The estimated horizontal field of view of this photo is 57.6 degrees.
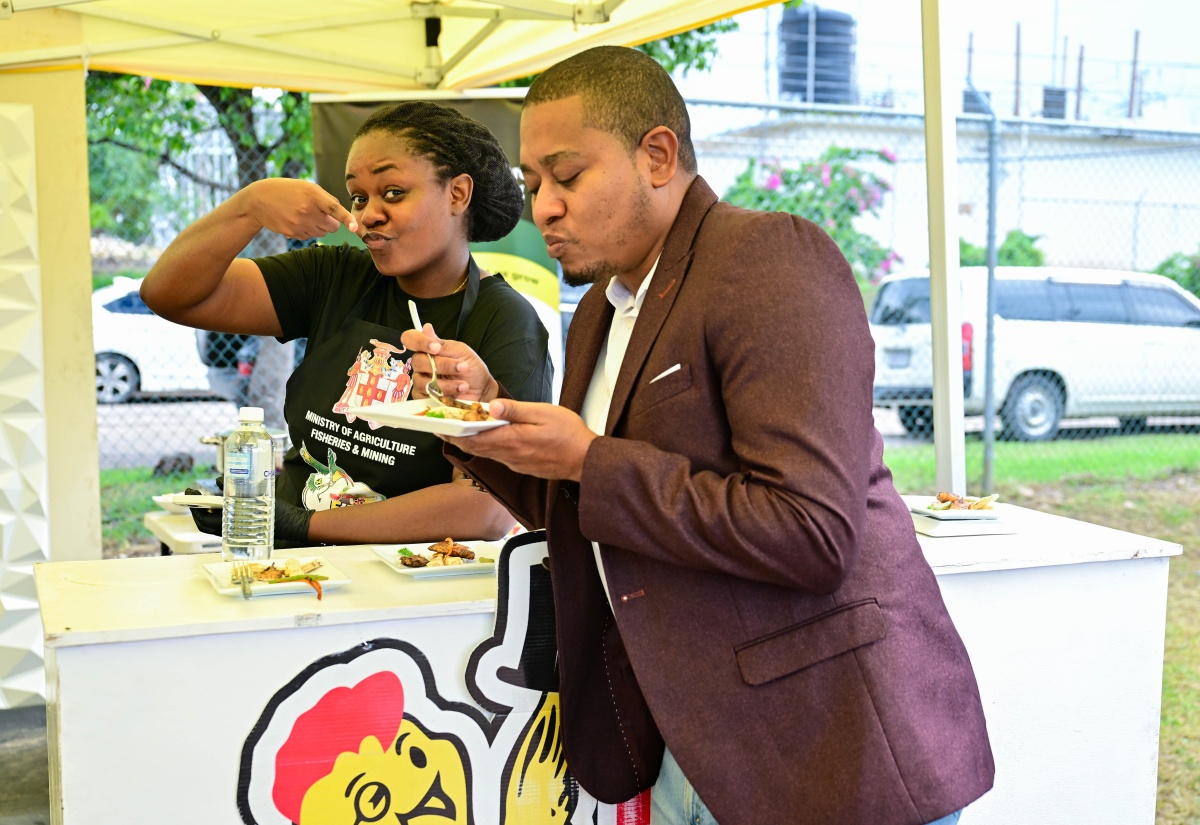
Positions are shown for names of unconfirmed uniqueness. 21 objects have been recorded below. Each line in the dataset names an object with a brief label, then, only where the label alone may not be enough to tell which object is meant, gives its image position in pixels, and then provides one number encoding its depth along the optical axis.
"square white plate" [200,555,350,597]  1.86
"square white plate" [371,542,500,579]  2.05
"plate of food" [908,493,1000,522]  2.55
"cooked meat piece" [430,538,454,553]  2.16
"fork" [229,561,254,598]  1.85
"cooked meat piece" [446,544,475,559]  2.14
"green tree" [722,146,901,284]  9.20
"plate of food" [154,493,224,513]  2.39
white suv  8.77
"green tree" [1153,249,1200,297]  9.88
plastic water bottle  2.06
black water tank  13.12
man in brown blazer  1.36
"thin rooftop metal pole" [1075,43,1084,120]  11.01
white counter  1.66
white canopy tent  4.23
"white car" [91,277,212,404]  8.20
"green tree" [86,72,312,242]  7.18
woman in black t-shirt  2.37
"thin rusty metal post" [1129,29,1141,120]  10.65
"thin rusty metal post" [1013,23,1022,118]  11.19
